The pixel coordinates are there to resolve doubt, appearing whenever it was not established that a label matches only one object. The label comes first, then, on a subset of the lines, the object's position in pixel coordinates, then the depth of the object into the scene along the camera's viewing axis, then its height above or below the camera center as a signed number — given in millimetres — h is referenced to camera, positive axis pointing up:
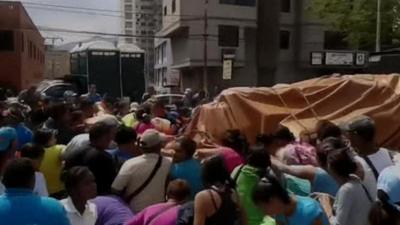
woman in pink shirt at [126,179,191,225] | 5465 -1260
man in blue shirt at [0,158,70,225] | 4473 -993
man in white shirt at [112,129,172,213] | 6574 -1211
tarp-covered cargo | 9398 -776
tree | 36094 +1658
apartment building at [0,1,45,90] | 43625 -6
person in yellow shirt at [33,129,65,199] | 7629 -1252
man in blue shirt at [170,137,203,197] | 6824 -1142
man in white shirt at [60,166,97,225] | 5133 -1062
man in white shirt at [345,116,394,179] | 5988 -794
